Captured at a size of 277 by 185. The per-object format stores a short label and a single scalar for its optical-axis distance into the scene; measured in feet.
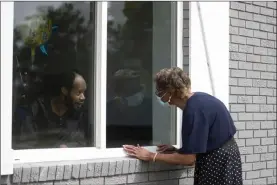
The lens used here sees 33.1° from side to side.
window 10.52
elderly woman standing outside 10.30
